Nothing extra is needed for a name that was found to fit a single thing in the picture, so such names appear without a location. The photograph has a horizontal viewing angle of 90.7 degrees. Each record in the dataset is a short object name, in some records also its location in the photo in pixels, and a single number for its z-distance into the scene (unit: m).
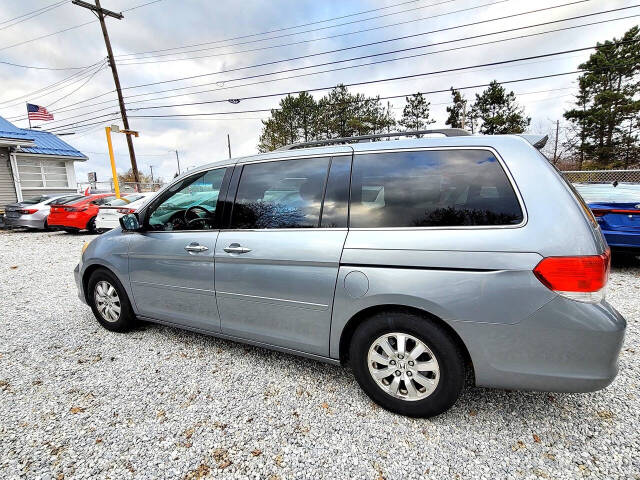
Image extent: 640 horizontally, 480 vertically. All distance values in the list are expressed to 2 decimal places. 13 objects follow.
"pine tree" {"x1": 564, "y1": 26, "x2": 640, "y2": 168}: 24.64
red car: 10.77
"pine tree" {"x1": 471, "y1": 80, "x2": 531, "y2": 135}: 29.77
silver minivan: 1.66
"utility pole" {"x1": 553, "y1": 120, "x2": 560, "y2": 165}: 31.78
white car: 9.91
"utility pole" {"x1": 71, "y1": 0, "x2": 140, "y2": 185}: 15.67
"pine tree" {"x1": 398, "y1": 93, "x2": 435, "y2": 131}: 36.28
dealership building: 15.13
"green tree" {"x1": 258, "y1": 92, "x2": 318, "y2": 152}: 35.38
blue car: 4.72
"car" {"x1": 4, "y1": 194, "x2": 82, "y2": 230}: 12.09
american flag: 16.81
